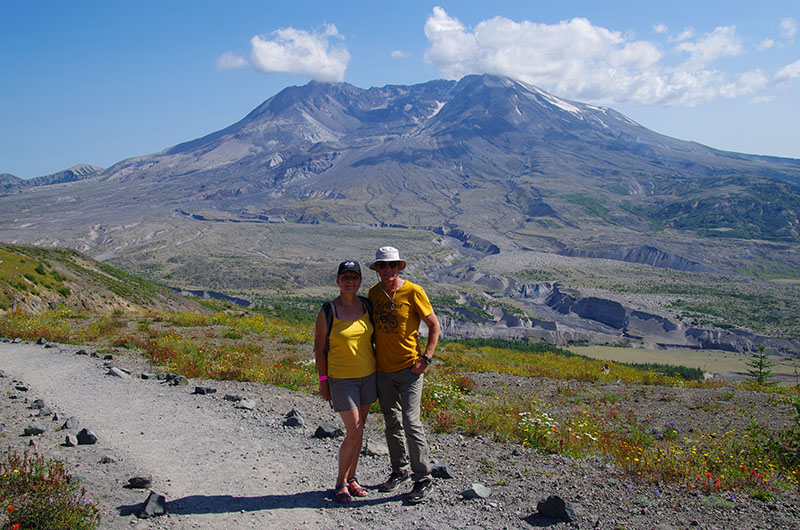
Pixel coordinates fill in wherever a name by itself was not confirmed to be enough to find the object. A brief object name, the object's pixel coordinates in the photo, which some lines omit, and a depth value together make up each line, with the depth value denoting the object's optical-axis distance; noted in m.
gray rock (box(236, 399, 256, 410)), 6.89
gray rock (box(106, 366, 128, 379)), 8.24
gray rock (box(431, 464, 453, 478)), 4.93
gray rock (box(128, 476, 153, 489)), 4.36
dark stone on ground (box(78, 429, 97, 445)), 5.25
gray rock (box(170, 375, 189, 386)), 7.93
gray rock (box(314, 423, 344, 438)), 5.96
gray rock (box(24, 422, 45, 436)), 5.41
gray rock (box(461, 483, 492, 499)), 4.49
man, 4.49
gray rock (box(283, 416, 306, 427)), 6.33
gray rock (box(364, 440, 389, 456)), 5.51
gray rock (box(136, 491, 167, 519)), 3.92
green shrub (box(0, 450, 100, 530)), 3.48
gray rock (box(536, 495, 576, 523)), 4.11
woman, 4.42
